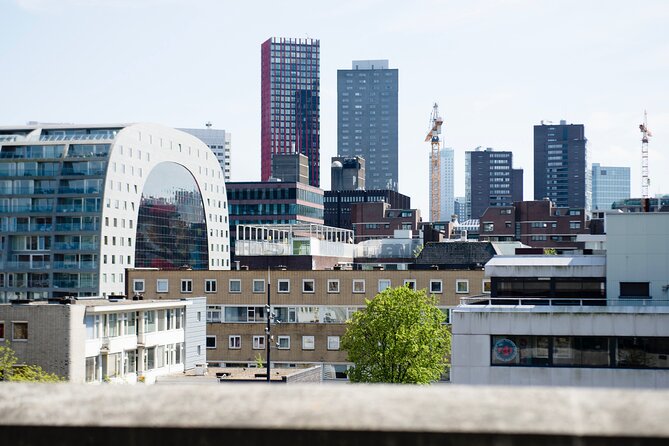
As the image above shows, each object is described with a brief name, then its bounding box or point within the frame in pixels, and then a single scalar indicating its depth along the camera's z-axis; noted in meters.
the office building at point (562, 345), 36.47
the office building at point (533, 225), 180.93
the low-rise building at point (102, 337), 52.28
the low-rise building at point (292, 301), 78.38
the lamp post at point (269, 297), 66.81
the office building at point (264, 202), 193.75
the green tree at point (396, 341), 58.66
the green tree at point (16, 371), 48.50
